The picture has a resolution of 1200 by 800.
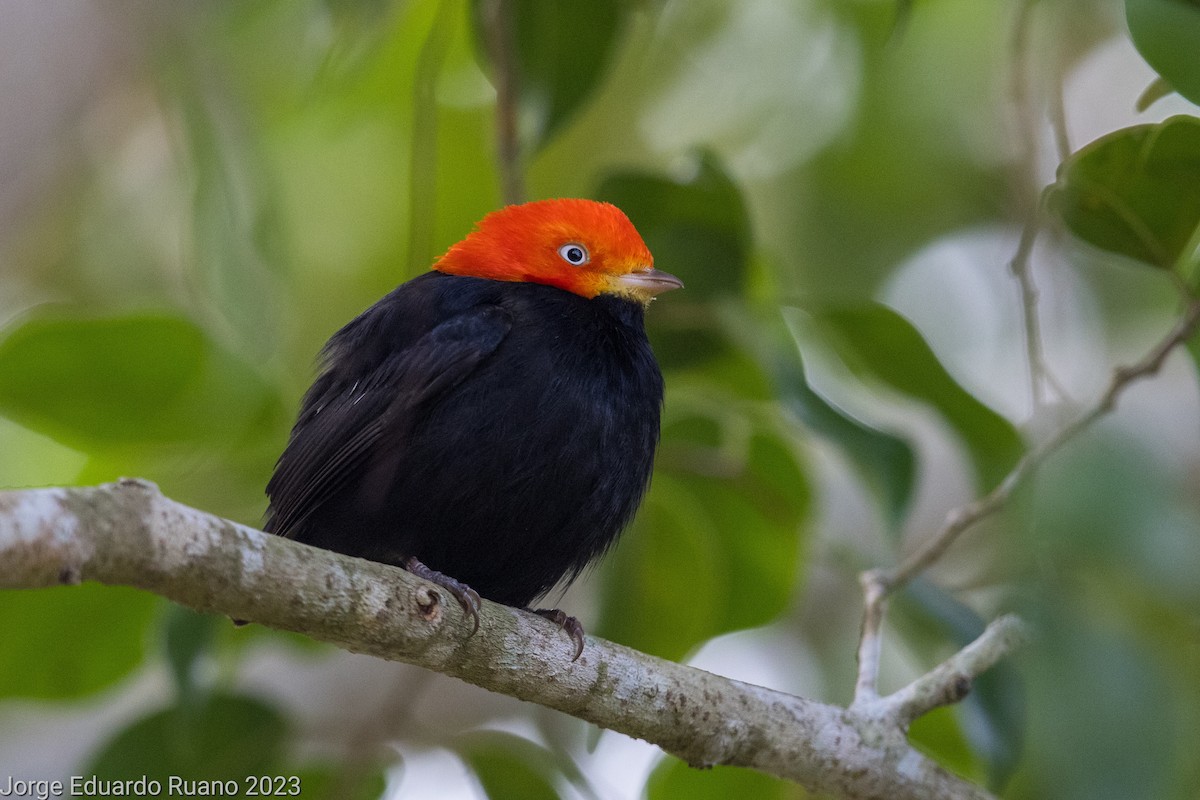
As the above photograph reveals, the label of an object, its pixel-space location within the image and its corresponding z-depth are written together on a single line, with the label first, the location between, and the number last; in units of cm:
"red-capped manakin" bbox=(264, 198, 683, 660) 637
